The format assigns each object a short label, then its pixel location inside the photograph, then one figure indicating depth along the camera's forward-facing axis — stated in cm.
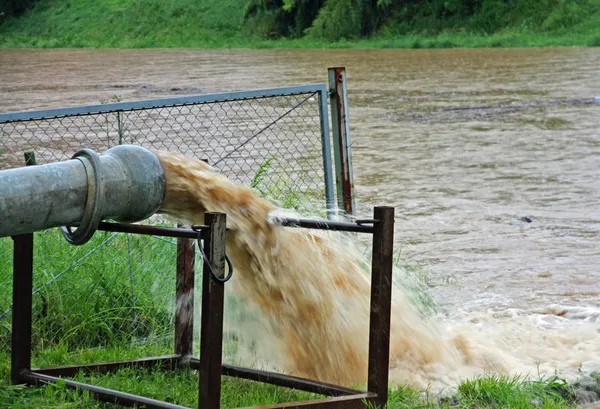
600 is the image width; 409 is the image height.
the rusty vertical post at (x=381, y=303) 866
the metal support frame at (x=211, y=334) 816
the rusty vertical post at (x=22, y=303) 949
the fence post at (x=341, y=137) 1362
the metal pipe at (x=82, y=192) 772
